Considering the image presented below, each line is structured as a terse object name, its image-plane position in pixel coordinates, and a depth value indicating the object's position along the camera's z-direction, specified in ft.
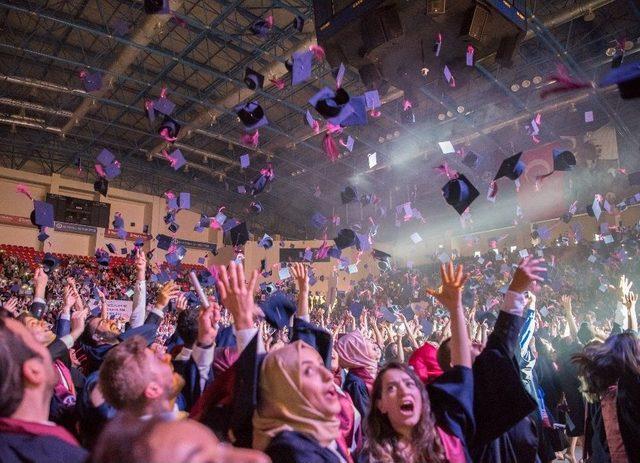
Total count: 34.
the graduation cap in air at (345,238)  21.59
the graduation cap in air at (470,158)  25.08
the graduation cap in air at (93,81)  38.91
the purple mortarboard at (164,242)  27.02
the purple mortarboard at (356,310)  24.54
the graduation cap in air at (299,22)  24.01
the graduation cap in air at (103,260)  24.01
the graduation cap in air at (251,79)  24.75
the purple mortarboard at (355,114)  16.53
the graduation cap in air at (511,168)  16.46
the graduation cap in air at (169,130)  25.90
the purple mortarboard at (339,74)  19.51
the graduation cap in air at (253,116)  19.22
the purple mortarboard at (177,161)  34.13
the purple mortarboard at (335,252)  27.61
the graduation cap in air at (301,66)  19.35
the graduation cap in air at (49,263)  20.00
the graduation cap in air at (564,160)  19.69
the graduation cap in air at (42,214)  19.04
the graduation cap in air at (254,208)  33.82
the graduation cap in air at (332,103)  14.90
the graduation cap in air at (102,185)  34.11
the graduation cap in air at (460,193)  15.29
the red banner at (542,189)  46.09
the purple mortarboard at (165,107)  28.45
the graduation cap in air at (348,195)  25.67
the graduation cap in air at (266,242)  29.82
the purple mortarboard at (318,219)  31.94
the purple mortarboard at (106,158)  28.75
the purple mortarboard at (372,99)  24.61
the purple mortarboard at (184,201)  31.95
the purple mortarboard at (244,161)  33.09
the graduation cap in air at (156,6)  19.94
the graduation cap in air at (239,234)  21.36
